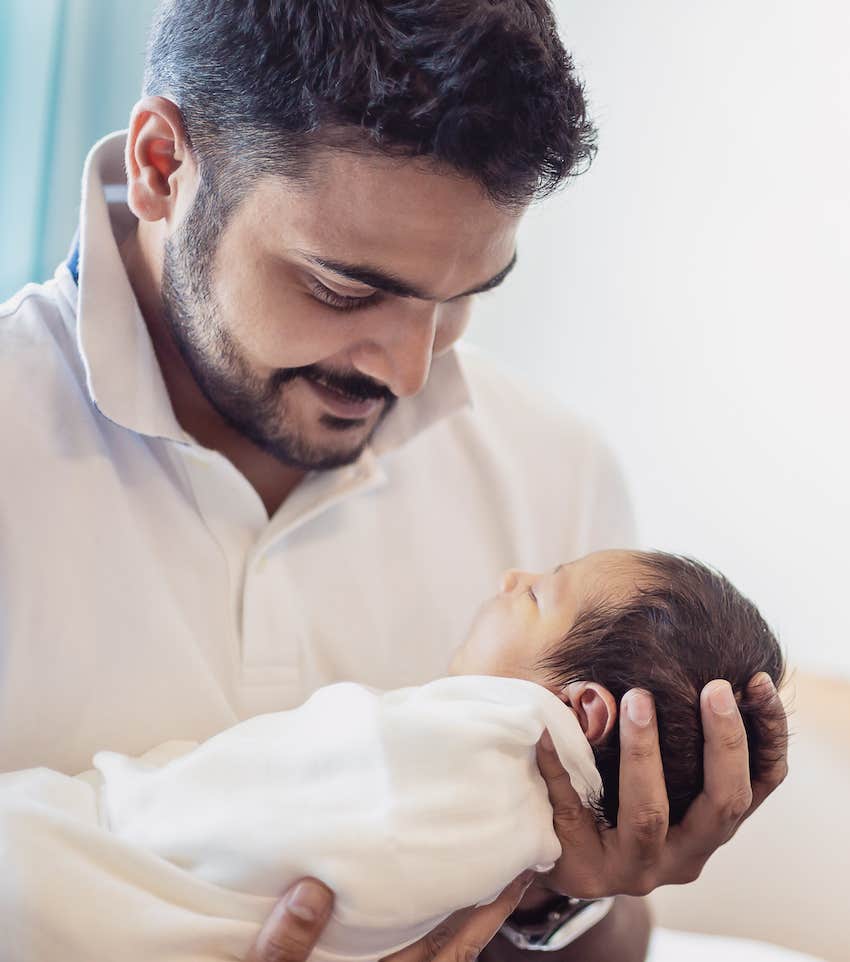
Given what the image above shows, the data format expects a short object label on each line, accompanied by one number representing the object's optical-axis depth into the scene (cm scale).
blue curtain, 227
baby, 114
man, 121
